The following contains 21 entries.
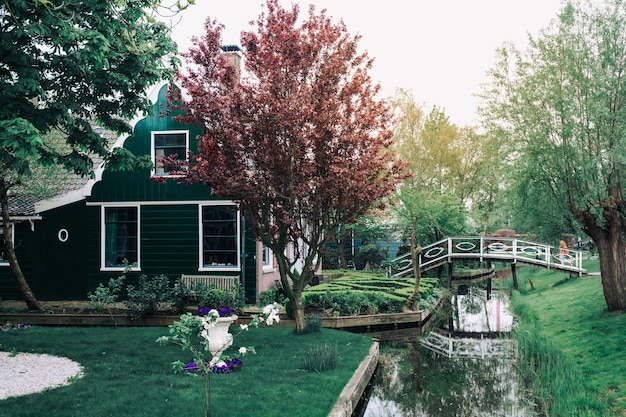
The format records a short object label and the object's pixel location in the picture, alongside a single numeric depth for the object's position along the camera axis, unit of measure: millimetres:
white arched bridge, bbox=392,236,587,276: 21594
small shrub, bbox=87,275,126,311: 14713
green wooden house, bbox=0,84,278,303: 16797
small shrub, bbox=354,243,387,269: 31250
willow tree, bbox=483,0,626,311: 12594
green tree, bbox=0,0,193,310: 8367
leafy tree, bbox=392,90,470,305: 27969
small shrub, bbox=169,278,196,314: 14852
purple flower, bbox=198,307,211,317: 9553
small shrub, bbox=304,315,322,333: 12664
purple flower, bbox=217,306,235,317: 10039
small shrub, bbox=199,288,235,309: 14656
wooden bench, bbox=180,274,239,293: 16438
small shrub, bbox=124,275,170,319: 14570
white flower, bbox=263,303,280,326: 9172
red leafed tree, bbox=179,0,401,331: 11125
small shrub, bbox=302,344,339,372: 9547
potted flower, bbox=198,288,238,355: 8328
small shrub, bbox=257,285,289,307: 15927
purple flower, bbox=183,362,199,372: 9117
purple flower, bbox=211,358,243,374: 9180
